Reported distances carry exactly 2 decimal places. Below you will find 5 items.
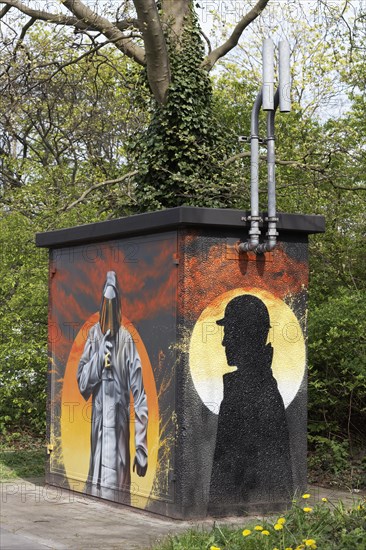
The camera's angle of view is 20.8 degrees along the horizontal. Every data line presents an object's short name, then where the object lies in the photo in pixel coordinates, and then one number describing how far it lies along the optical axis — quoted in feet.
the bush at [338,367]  36.52
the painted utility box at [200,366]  27.40
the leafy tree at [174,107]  44.80
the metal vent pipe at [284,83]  29.04
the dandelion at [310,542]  20.05
